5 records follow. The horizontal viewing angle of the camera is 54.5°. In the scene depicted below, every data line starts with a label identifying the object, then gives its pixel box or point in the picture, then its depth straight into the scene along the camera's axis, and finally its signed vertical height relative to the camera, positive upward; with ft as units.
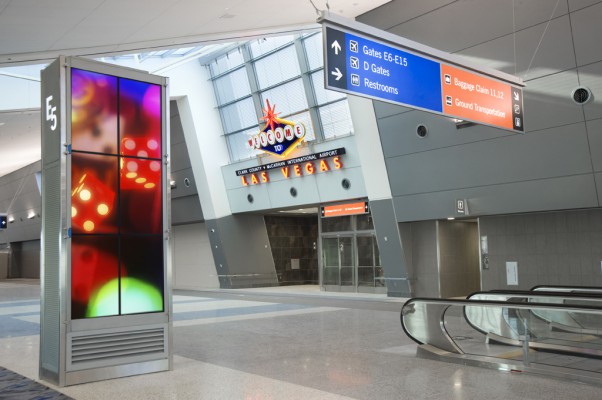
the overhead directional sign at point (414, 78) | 24.26 +8.49
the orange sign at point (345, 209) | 70.28 +6.30
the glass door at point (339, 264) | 74.33 -0.48
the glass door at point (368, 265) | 71.15 -0.73
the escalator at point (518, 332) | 22.00 -3.30
